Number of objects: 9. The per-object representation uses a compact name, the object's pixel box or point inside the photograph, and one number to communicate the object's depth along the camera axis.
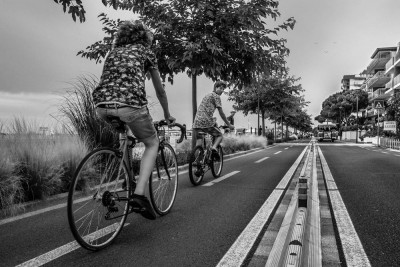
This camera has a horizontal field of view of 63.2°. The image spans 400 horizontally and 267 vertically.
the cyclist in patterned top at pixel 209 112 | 6.52
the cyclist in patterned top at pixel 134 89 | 2.88
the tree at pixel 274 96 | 31.52
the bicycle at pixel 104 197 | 2.62
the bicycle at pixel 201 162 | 5.94
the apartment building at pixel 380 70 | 61.56
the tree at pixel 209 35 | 10.54
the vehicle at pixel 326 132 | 54.02
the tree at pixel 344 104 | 81.25
